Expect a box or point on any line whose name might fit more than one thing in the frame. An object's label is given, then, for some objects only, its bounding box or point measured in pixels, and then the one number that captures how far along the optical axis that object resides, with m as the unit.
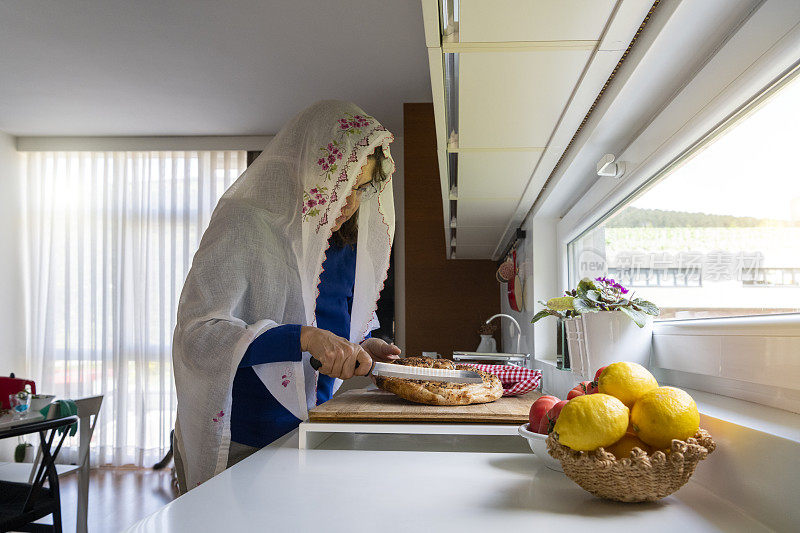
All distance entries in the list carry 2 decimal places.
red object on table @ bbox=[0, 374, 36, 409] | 3.42
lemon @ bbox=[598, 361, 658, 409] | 0.69
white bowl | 0.84
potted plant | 1.21
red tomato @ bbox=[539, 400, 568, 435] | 0.79
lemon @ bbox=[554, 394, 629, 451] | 0.63
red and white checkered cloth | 1.40
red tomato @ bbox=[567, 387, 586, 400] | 0.89
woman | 1.25
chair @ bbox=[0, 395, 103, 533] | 2.82
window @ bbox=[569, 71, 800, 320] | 0.80
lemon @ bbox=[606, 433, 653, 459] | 0.65
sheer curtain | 4.72
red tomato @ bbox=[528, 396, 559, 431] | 0.87
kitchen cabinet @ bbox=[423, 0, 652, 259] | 0.72
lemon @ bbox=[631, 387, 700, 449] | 0.62
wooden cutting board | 1.05
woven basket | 0.61
